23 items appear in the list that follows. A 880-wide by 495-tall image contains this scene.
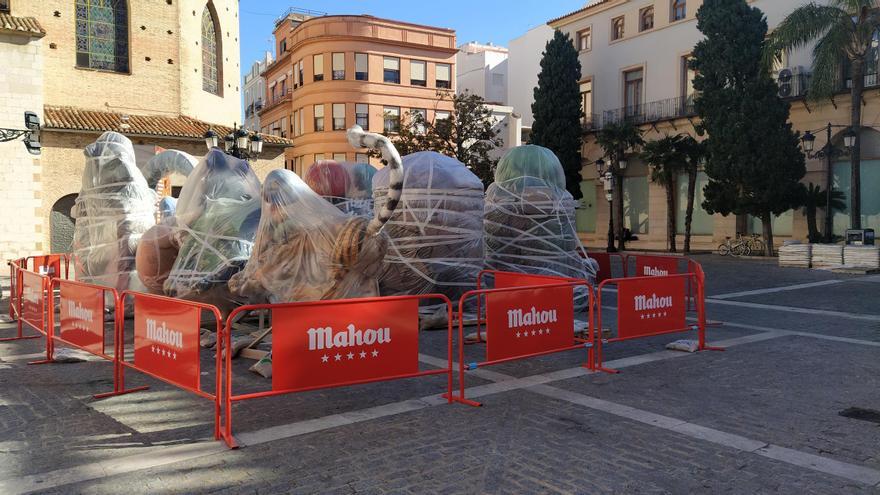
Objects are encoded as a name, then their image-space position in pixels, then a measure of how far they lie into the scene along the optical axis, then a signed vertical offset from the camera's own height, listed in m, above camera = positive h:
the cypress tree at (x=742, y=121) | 25.88 +4.66
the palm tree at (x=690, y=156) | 30.59 +3.81
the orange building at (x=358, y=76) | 44.41 +11.34
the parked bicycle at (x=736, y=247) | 27.00 -0.39
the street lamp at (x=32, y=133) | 15.82 +2.69
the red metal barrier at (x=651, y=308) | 7.60 -0.83
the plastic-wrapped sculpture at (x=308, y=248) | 7.86 -0.09
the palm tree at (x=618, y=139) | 32.75 +4.97
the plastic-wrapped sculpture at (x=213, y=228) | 9.66 +0.20
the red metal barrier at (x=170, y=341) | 5.22 -0.83
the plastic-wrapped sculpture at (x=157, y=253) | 10.59 -0.18
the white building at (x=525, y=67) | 49.97 +13.55
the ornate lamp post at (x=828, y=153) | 24.69 +3.35
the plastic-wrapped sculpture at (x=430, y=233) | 10.93 +0.11
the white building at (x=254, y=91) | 59.75 +15.00
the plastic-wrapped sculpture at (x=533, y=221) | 12.20 +0.34
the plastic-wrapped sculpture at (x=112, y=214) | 11.77 +0.50
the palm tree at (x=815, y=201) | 26.20 +1.43
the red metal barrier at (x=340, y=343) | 5.16 -0.85
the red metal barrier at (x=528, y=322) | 6.47 -0.84
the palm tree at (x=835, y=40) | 22.62 +6.83
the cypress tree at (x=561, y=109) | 34.84 +6.89
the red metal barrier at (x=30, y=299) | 8.38 -0.78
